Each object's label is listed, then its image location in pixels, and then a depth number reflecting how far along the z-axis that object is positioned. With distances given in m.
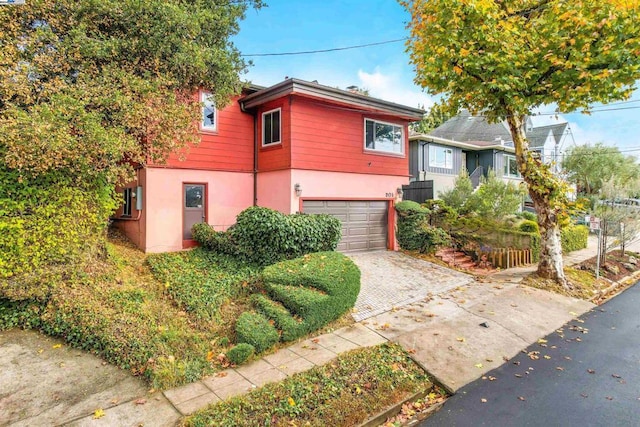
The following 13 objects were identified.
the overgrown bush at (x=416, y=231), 12.46
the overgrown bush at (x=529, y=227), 13.04
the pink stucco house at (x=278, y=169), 10.29
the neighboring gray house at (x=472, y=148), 21.22
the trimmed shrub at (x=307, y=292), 5.98
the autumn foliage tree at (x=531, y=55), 7.48
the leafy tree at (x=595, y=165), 24.33
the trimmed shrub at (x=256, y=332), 5.40
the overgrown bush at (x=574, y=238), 14.91
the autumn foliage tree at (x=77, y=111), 5.55
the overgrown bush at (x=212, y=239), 9.05
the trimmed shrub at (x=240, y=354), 5.07
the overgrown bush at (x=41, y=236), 5.57
